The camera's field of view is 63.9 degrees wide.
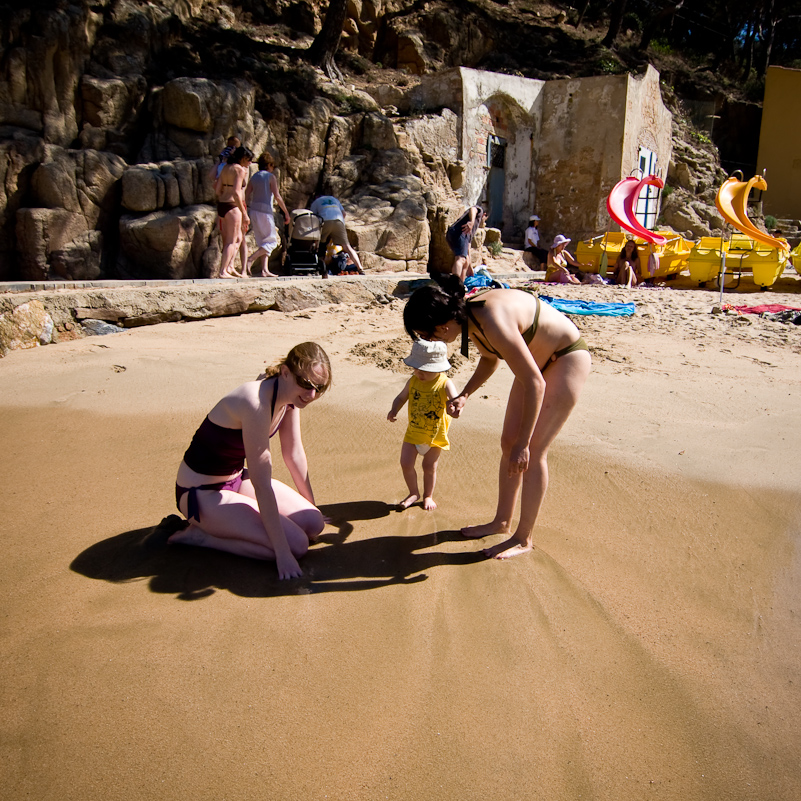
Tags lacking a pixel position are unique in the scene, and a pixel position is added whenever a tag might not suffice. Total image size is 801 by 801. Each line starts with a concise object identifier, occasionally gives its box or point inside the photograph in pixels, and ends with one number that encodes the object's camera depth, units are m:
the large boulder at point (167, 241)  9.30
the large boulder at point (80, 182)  9.15
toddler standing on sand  3.23
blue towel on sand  8.59
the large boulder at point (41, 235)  9.02
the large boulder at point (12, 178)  8.99
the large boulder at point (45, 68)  9.29
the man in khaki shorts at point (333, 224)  10.16
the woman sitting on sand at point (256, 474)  2.68
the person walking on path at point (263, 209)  8.91
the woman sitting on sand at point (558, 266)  12.08
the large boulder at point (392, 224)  11.02
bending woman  2.55
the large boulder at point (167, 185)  9.41
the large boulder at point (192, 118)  10.05
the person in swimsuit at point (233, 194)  8.02
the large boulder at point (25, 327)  5.98
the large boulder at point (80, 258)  9.27
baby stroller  9.80
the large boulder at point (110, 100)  9.82
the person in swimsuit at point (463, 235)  8.84
